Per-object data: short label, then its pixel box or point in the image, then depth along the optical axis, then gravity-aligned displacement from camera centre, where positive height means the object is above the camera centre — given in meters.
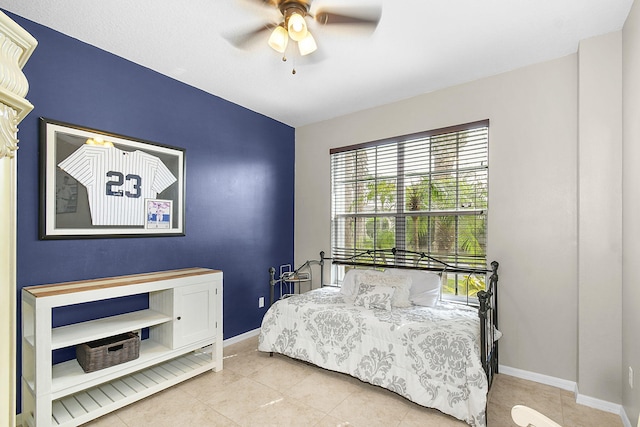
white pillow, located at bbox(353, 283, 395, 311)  2.87 -0.77
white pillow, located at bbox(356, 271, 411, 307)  2.94 -0.66
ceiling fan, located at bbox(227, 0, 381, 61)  1.90 +1.26
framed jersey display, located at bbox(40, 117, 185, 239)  2.30 +0.23
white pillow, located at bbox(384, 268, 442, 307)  2.99 -0.70
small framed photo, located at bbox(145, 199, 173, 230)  2.88 +0.00
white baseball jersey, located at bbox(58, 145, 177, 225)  2.46 +0.28
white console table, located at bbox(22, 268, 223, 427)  1.96 -0.97
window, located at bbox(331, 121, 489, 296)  3.09 +0.16
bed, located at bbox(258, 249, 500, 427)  2.17 -0.95
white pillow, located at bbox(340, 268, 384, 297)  3.30 -0.73
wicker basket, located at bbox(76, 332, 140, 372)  2.20 -0.99
